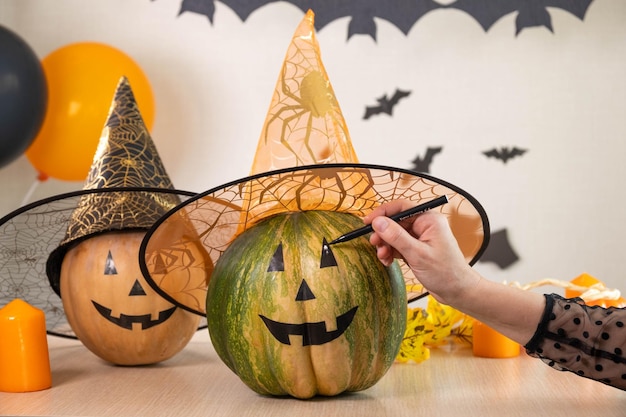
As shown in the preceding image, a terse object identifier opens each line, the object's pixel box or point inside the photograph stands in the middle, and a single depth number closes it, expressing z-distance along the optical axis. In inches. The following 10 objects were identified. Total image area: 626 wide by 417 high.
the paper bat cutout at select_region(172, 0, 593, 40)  117.6
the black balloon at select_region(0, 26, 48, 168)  88.4
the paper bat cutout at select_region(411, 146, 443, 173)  120.3
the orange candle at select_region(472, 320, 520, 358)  43.7
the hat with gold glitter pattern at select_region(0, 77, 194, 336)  42.4
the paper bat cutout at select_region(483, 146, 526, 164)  119.3
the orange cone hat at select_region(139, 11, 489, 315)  32.7
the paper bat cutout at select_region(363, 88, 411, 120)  120.1
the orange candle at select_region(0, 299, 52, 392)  36.9
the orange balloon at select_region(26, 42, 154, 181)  100.3
